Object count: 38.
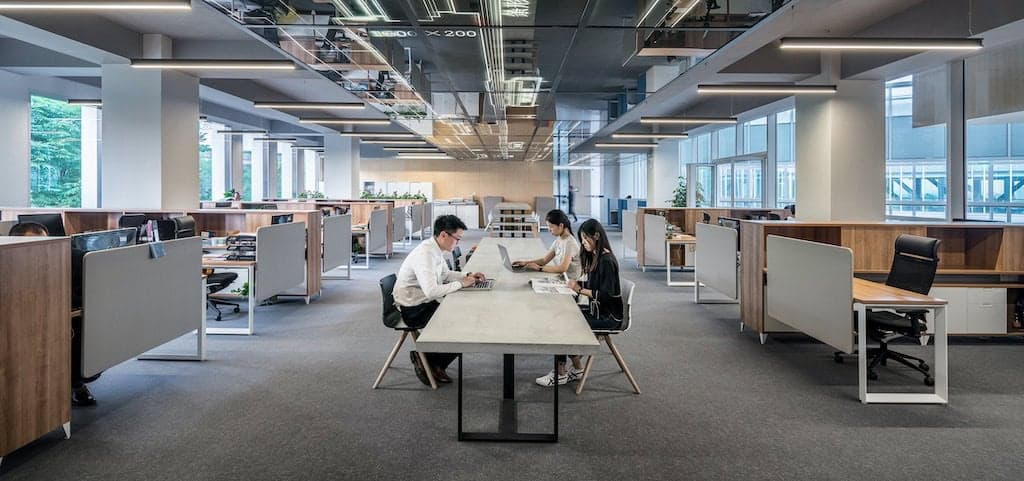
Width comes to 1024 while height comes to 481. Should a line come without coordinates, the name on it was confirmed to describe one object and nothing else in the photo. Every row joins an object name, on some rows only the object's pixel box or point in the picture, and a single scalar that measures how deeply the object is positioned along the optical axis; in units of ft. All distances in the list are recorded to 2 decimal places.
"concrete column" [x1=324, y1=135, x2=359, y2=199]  55.21
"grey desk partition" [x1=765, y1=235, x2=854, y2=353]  13.51
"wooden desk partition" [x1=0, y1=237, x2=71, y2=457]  9.16
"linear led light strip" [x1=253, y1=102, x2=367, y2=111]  30.87
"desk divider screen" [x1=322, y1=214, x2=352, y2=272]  27.66
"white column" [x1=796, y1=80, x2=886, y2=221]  25.61
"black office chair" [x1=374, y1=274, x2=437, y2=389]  13.62
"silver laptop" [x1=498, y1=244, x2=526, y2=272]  16.32
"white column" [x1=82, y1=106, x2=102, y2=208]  41.50
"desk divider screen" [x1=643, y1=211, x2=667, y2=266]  32.94
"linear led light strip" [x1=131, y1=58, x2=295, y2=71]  22.17
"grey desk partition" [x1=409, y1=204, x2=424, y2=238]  54.85
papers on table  12.53
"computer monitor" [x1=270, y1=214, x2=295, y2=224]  24.36
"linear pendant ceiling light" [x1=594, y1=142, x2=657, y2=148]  56.29
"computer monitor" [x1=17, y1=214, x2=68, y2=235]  22.28
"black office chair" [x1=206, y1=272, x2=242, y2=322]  20.77
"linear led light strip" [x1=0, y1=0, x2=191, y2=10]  15.46
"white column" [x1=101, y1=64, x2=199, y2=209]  26.76
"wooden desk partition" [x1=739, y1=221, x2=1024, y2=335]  18.51
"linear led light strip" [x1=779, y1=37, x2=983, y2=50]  17.47
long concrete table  8.17
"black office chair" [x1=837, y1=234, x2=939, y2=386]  14.07
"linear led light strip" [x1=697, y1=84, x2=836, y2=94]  24.50
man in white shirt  13.10
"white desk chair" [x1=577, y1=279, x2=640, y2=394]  13.19
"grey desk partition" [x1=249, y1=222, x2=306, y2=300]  20.10
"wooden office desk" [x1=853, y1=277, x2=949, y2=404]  12.72
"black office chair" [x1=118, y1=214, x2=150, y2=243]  23.67
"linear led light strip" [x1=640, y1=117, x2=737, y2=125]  37.14
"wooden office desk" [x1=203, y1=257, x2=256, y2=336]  18.98
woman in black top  13.38
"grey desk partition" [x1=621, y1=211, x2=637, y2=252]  38.99
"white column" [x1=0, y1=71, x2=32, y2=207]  31.40
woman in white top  16.44
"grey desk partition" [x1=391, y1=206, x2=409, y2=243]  44.98
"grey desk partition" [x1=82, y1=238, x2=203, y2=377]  11.57
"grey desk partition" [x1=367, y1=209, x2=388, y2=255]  37.14
